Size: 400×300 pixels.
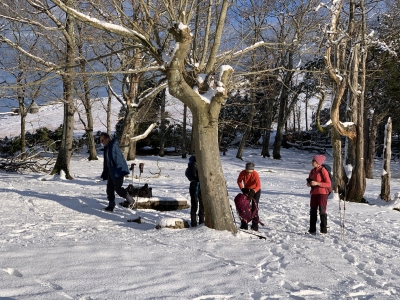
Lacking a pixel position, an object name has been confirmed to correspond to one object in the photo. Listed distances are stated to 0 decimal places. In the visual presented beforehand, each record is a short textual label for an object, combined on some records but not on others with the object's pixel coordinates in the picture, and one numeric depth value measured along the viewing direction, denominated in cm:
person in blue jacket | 863
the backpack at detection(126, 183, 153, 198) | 1006
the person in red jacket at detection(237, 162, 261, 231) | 780
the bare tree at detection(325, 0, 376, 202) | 1225
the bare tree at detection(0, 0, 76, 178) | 1214
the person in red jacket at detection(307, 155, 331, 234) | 757
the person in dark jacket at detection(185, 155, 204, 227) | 773
